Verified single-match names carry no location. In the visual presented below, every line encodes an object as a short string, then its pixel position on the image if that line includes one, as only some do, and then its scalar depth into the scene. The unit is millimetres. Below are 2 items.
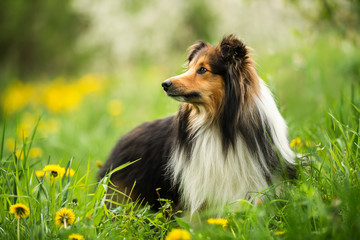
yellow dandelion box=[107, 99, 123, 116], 7531
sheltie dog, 3070
